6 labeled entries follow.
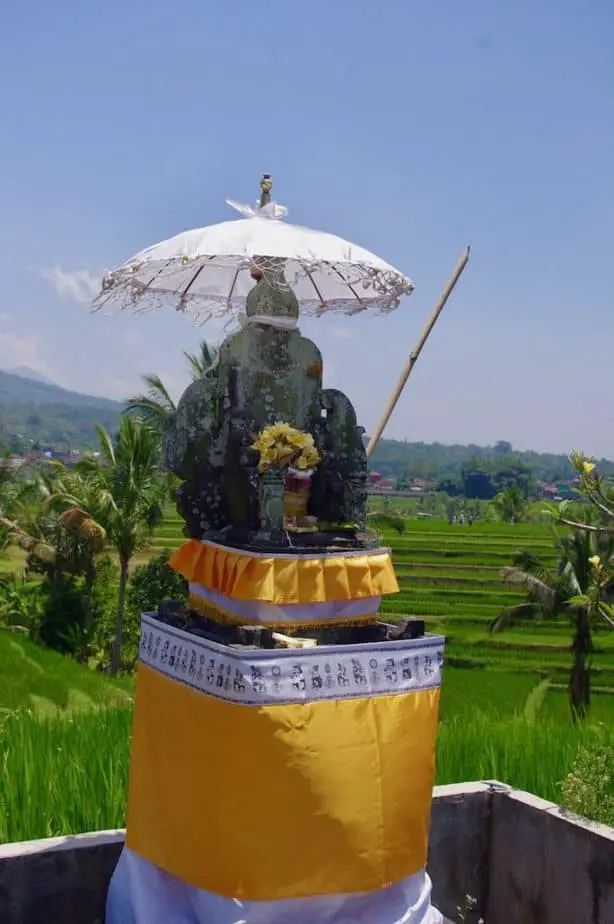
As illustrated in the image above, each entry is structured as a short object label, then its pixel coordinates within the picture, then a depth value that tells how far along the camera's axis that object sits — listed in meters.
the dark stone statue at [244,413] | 3.26
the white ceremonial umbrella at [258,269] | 3.01
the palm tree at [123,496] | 13.22
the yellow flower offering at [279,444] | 3.16
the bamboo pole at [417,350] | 3.73
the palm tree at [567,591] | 13.62
